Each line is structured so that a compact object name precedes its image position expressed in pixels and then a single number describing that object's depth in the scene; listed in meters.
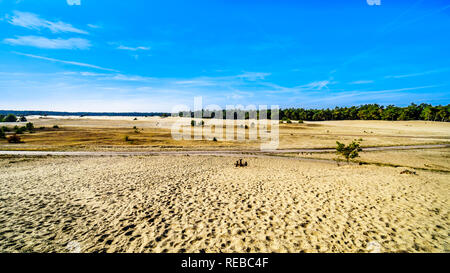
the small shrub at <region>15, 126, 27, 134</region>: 51.53
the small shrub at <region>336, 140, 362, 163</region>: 23.02
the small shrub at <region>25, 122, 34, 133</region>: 58.62
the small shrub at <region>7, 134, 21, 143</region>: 38.78
